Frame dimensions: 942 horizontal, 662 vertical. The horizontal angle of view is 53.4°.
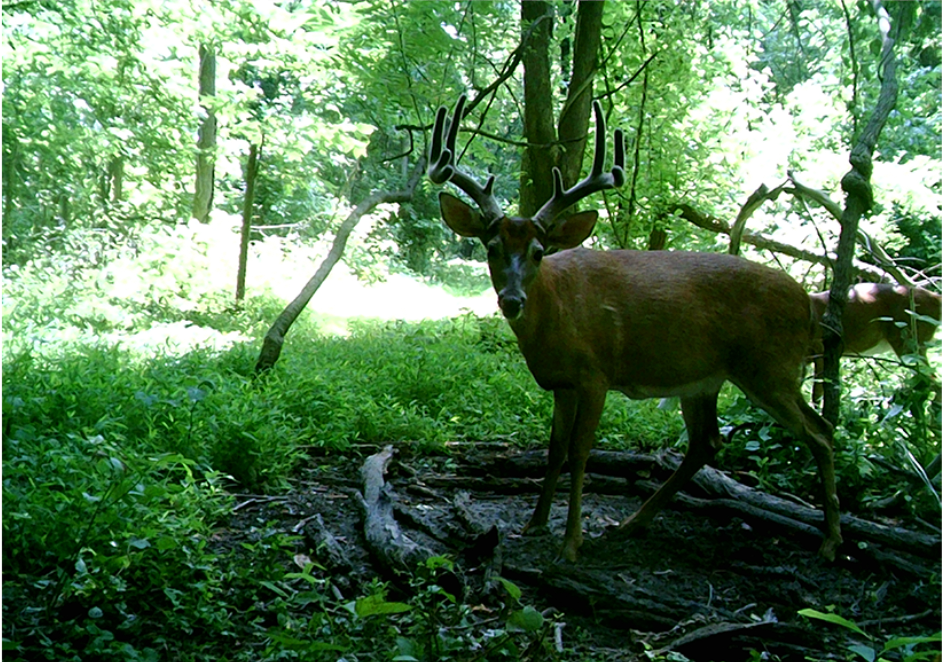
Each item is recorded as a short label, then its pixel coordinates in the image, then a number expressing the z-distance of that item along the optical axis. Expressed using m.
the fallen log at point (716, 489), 3.82
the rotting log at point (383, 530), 3.50
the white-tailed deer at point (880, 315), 6.52
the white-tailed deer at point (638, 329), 4.07
